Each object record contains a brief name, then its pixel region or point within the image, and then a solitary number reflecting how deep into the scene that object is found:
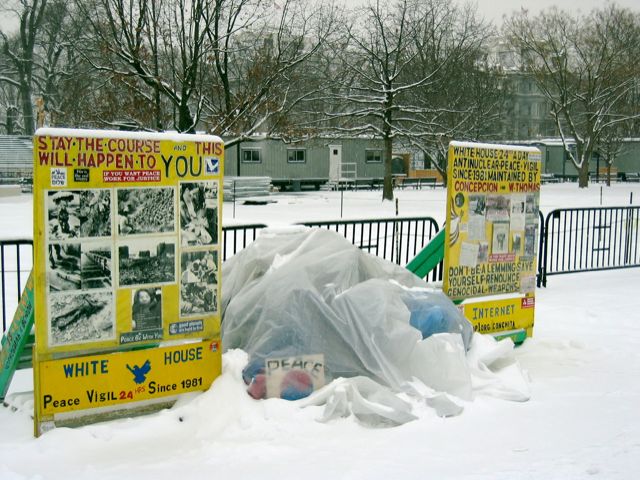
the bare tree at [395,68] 36.38
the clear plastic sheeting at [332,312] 5.36
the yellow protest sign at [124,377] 4.66
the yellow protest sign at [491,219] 6.68
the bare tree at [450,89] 38.62
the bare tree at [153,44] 23.44
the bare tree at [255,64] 26.11
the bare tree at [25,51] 52.69
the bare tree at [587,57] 46.34
